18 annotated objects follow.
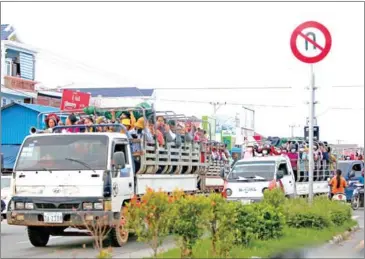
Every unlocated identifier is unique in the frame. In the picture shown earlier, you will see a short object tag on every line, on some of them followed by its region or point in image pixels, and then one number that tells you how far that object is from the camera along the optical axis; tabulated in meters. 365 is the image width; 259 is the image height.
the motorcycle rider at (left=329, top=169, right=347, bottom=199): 18.97
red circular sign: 12.37
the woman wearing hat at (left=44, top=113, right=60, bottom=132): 13.81
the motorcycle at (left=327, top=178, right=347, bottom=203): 18.15
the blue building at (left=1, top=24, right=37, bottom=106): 34.94
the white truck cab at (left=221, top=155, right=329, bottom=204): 17.80
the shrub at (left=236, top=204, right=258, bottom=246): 10.22
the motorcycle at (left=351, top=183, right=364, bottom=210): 25.44
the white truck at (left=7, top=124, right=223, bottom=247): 11.32
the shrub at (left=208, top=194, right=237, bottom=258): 8.70
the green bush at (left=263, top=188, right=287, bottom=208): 12.81
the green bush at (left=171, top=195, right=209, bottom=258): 8.24
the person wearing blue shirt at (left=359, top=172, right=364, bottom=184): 26.42
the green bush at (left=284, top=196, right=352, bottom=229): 13.29
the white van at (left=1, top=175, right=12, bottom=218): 17.15
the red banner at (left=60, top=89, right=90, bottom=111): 31.53
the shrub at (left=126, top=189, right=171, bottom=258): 7.94
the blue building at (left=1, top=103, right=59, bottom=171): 32.91
